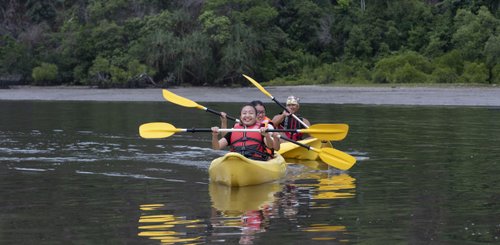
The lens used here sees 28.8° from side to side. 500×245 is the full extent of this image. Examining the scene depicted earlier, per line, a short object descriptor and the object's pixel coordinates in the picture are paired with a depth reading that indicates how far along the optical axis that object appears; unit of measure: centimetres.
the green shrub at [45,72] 4675
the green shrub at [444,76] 3862
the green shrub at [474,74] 3788
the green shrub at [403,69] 3950
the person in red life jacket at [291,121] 1688
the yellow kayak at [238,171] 1266
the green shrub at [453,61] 3991
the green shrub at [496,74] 3784
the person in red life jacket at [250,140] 1346
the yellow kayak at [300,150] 1645
